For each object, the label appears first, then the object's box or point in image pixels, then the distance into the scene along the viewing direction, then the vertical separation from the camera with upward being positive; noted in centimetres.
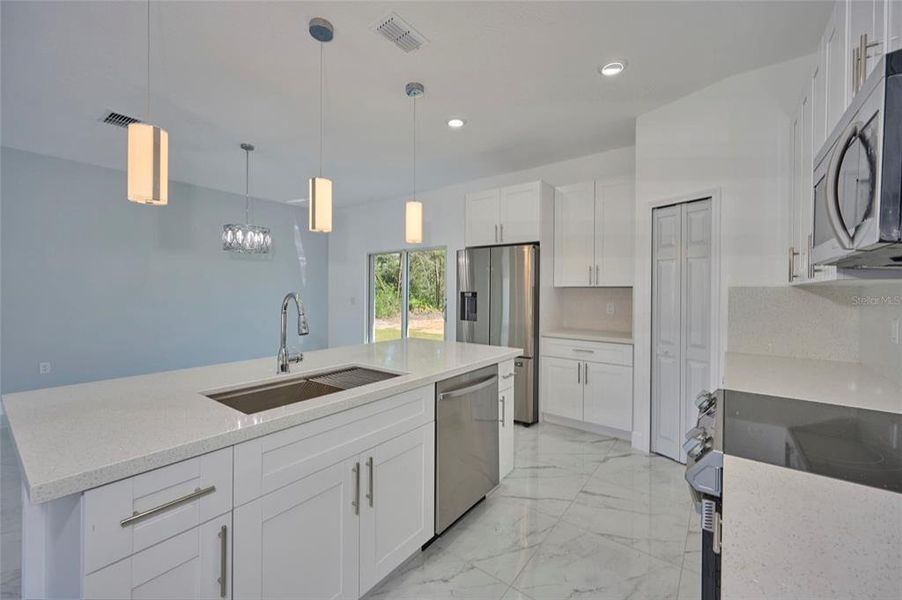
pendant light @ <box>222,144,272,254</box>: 378 +58
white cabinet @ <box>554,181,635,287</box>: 353 +63
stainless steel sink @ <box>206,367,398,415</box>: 159 -42
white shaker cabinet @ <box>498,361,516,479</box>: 249 -81
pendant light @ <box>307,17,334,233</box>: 202 +53
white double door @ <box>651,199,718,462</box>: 273 -14
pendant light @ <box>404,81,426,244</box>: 257 +54
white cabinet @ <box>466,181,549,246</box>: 377 +87
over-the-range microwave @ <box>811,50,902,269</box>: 69 +26
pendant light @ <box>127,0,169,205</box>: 140 +50
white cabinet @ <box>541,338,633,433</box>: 329 -77
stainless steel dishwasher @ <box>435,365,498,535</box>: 193 -80
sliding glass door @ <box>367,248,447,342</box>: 546 +3
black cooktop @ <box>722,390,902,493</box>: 80 -35
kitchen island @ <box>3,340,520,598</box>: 87 -55
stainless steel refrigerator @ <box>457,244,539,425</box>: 374 -8
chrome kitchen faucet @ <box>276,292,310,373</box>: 180 -20
